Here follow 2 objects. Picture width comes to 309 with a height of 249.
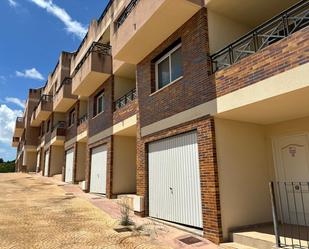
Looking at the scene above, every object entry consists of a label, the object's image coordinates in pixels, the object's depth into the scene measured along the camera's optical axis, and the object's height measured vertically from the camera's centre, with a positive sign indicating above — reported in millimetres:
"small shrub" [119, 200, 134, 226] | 9816 -1215
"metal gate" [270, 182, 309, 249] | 7582 -812
